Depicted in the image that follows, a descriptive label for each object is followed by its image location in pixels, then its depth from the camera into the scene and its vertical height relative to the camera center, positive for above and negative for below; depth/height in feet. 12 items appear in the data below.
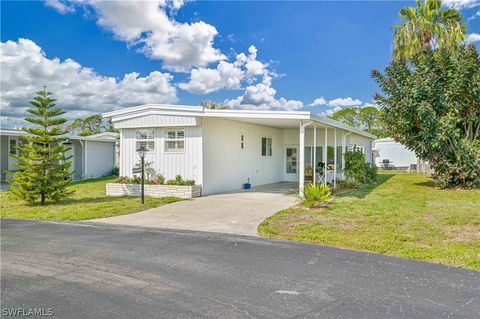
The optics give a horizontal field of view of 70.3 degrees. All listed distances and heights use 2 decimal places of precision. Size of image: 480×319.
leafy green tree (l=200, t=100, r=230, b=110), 129.24 +24.31
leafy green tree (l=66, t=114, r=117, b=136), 162.71 +20.84
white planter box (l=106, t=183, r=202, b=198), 38.91 -2.77
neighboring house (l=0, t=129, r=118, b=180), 59.11 +2.97
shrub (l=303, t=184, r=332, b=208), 30.12 -2.64
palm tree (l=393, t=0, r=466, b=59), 55.06 +22.62
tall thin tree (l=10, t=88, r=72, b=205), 34.71 +0.77
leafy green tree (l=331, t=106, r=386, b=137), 156.15 +22.92
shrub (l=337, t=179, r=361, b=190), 48.16 -2.60
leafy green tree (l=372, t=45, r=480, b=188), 41.27 +7.25
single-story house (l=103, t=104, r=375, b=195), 39.81 +3.32
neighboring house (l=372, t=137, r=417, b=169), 100.01 +3.22
